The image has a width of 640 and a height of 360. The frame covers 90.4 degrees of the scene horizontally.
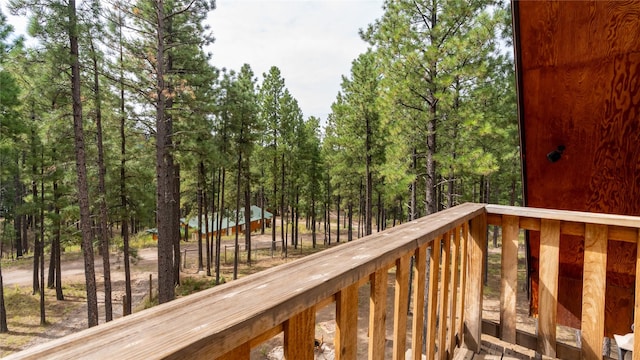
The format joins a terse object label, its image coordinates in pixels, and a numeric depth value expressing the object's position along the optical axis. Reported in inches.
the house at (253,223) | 1128.2
